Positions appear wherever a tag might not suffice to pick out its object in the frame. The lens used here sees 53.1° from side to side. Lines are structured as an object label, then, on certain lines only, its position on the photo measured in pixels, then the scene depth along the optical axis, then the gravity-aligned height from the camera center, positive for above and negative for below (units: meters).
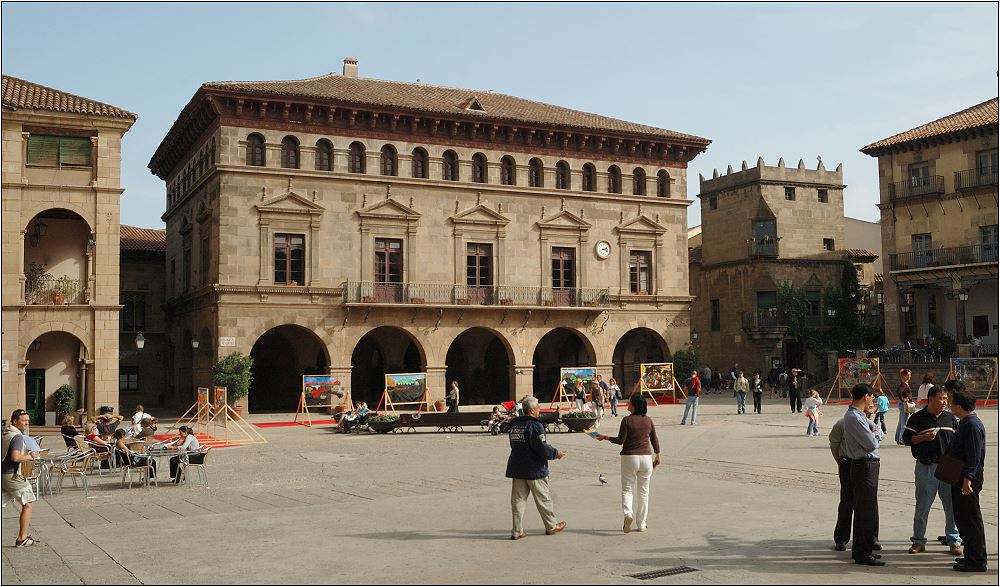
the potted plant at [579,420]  26.91 -2.25
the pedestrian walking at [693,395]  28.35 -1.71
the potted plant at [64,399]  32.03 -1.86
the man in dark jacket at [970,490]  8.77 -1.40
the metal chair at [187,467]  16.52 -2.12
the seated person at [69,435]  19.92 -1.87
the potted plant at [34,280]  30.48 +1.92
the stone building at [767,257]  53.03 +4.15
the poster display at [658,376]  39.84 -1.65
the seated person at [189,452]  16.47 -1.85
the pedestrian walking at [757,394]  32.88 -1.97
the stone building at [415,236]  36.62 +4.01
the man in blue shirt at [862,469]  9.21 -1.30
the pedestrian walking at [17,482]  10.77 -1.53
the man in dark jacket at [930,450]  9.55 -1.14
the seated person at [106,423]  19.91 -1.71
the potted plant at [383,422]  27.67 -2.32
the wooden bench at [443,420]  27.67 -2.28
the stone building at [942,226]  44.09 +4.85
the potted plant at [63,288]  30.44 +1.65
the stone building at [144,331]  45.09 +0.43
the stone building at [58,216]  29.77 +3.70
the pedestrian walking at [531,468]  10.81 -1.43
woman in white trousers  11.05 -1.36
